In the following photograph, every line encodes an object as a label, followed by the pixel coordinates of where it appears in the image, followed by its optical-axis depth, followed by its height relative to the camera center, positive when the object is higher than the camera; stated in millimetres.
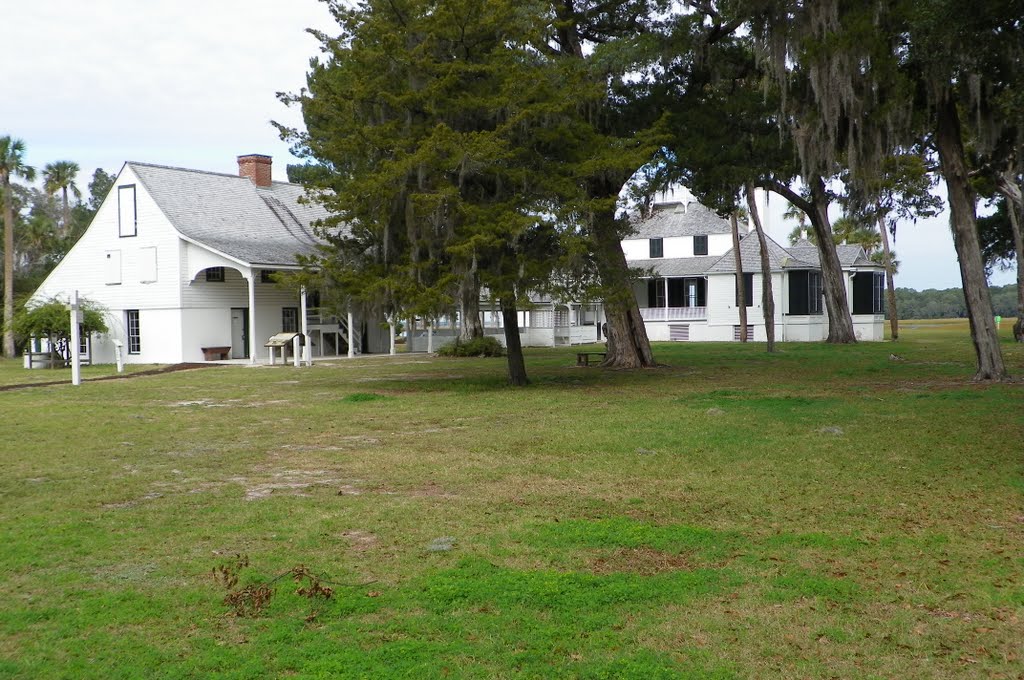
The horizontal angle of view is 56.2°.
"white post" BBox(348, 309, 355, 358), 35197 -589
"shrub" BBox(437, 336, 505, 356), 34656 -823
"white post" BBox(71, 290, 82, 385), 22375 -173
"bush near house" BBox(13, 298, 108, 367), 30906 +488
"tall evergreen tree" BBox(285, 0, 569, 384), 16812 +3143
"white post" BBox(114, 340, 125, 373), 27438 -621
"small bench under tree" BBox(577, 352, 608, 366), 26564 -1025
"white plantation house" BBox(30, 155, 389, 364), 31891 +2170
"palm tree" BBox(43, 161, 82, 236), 48156 +8259
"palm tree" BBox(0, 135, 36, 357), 35719 +5971
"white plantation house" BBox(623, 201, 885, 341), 45625 +1791
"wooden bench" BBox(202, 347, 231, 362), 32281 -719
